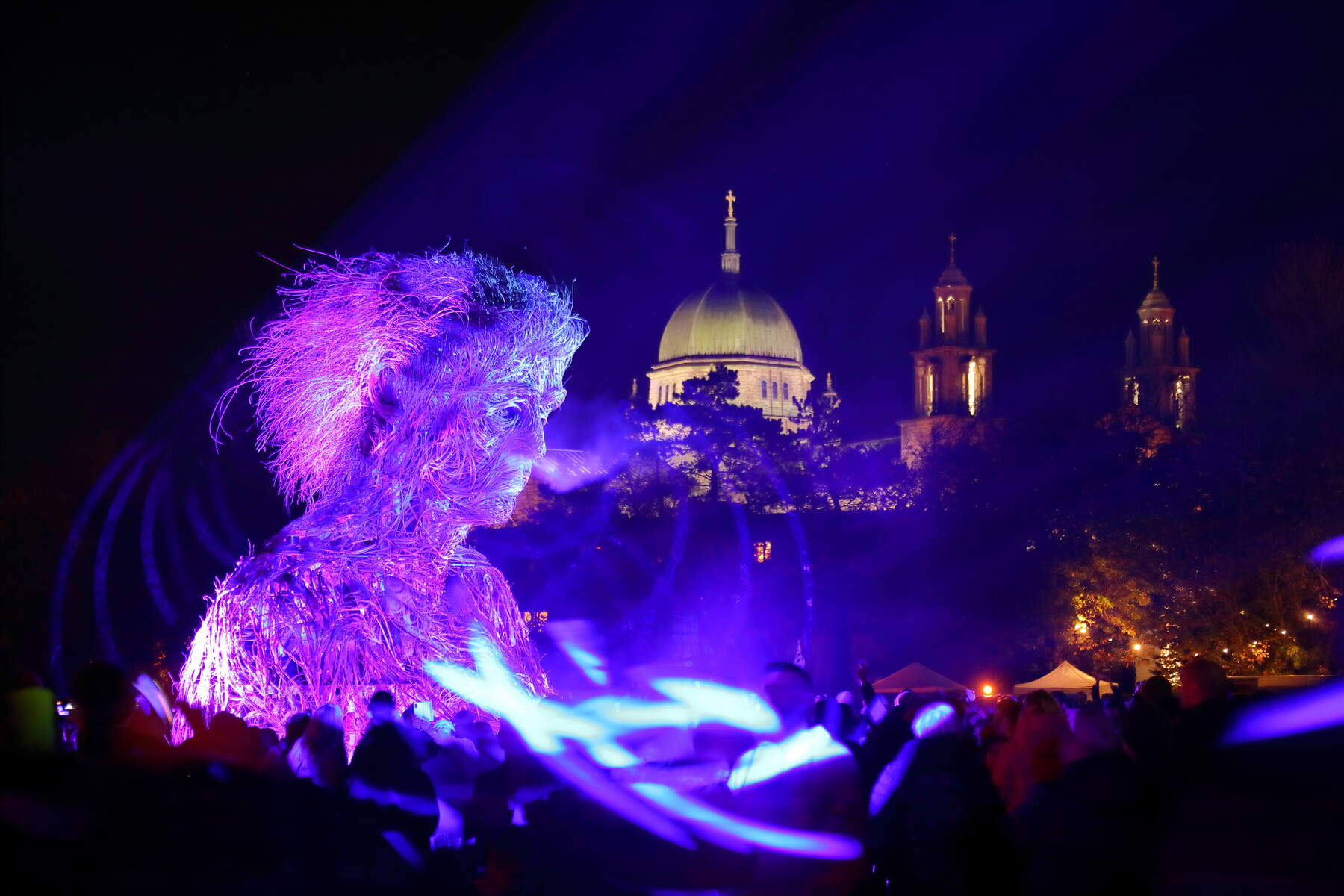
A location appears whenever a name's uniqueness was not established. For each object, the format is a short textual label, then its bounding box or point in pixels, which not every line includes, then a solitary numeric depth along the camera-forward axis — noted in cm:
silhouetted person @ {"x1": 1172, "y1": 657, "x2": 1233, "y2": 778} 592
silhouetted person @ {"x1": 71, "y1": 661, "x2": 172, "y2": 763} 586
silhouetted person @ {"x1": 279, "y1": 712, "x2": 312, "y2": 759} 895
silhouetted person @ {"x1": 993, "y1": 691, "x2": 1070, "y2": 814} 670
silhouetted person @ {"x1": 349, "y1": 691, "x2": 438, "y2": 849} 692
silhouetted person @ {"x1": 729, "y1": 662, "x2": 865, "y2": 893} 541
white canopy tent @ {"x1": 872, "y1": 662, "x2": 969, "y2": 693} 2588
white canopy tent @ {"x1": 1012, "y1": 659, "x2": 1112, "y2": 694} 3143
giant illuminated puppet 986
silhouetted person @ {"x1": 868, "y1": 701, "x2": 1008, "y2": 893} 582
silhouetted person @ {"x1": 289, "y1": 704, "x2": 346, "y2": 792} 791
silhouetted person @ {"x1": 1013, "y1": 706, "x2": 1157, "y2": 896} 513
